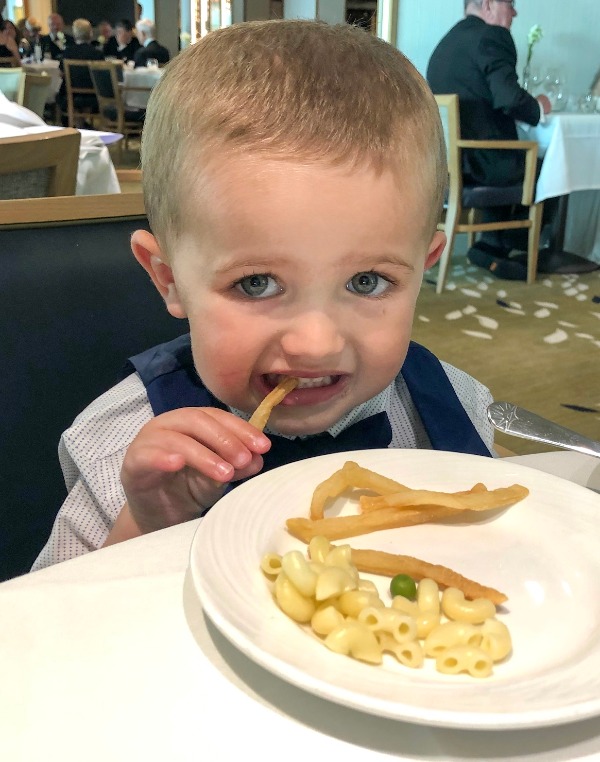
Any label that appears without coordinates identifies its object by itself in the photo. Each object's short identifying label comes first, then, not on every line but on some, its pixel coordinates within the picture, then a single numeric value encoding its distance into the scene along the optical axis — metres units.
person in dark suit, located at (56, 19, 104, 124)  9.90
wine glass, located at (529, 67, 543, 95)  5.46
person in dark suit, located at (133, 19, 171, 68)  10.70
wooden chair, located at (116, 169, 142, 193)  1.53
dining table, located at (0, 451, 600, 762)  0.41
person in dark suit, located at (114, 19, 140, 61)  11.62
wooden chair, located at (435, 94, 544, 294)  4.11
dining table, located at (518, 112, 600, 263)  4.48
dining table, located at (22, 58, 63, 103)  9.42
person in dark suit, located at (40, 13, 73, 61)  11.37
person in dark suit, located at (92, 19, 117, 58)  11.74
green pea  0.56
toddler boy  0.71
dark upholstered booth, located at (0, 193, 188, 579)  1.02
